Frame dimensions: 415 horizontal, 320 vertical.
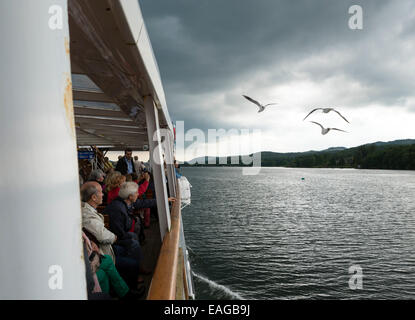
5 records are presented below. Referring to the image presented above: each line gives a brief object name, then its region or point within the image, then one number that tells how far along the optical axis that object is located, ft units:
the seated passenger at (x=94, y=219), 9.35
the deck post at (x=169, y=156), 18.91
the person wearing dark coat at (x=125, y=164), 23.95
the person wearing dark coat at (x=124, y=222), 11.78
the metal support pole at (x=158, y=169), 11.51
